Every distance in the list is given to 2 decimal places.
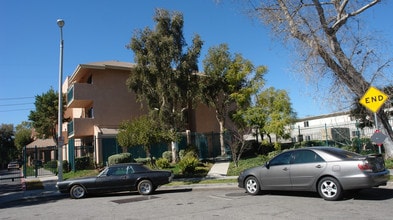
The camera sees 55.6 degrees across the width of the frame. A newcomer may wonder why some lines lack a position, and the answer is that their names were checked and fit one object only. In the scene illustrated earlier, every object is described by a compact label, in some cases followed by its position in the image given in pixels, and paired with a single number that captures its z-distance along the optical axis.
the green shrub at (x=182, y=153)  25.65
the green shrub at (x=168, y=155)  27.78
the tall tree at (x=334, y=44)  16.33
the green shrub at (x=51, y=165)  31.98
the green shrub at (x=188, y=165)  19.81
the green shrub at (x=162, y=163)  21.86
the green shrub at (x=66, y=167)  26.90
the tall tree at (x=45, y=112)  42.00
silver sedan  9.38
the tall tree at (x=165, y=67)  26.64
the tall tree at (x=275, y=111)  27.70
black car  13.81
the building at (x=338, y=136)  25.20
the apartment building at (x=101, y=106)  27.89
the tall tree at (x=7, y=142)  73.86
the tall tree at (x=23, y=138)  63.44
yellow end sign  12.70
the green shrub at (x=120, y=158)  23.30
